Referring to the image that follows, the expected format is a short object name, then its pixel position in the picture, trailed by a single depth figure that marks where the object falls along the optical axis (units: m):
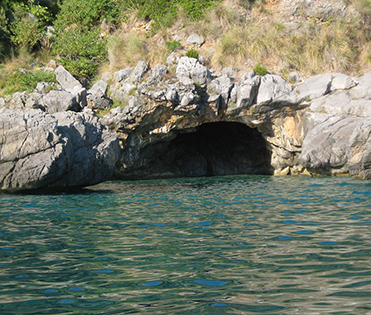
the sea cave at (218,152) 24.28
